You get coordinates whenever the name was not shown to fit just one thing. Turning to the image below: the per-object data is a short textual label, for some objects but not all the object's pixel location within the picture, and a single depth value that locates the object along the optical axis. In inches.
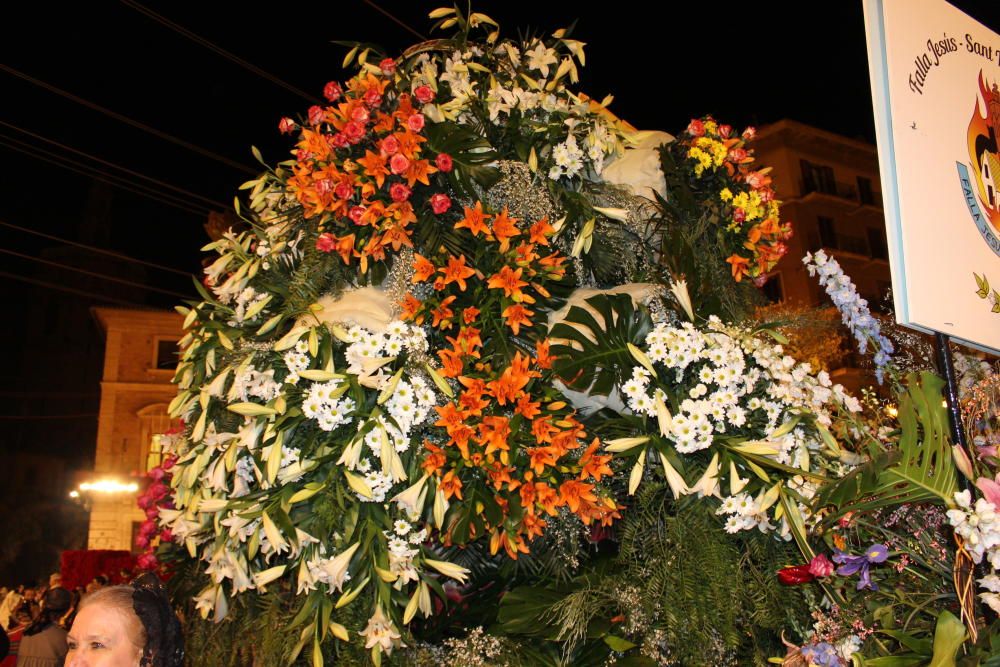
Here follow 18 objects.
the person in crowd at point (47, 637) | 185.2
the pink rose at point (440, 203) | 83.0
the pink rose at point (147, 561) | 109.8
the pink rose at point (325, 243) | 84.1
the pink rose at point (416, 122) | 83.8
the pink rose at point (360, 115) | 86.4
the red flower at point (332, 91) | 95.6
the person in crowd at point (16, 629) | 254.8
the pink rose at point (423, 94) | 88.6
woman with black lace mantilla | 85.5
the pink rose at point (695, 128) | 99.5
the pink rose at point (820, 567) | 58.3
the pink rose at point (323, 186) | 84.6
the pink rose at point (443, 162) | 84.3
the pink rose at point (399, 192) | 81.9
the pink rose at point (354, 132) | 85.7
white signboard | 54.2
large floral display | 75.6
